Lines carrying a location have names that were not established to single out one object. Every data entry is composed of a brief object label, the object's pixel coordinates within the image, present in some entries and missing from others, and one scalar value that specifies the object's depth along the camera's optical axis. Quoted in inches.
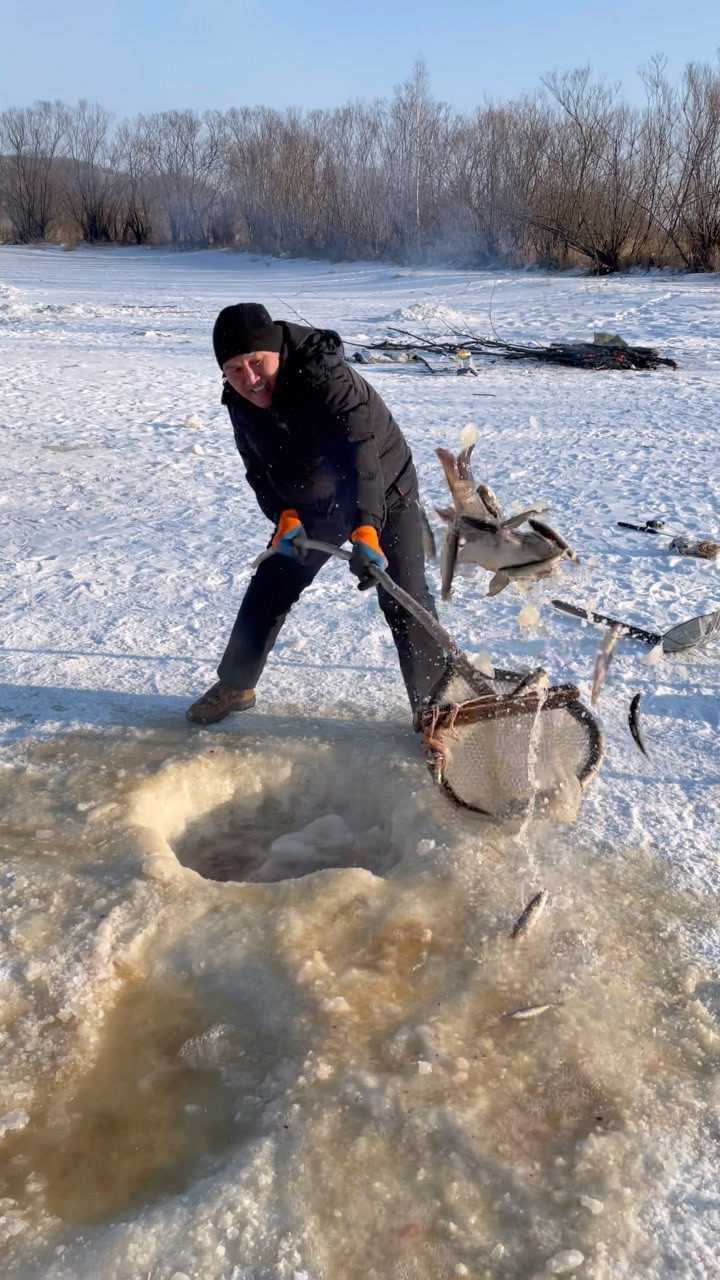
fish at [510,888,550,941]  105.8
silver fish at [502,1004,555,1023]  95.4
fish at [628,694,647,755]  123.3
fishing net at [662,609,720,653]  166.2
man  123.5
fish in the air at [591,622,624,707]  121.5
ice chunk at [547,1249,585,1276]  73.6
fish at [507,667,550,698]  121.0
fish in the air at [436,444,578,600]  123.6
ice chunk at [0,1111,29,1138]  86.9
